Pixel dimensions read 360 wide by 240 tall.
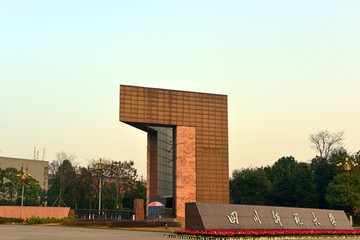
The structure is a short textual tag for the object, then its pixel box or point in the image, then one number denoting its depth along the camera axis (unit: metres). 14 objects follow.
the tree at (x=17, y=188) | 95.12
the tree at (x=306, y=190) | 73.88
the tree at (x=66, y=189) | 91.19
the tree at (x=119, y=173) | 87.00
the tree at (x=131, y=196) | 93.19
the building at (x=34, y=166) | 130.88
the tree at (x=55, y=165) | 100.69
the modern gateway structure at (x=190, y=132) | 59.06
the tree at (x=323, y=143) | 91.56
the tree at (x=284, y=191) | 82.94
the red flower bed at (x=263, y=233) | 24.67
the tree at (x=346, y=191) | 61.19
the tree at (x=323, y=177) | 75.88
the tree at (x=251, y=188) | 85.12
